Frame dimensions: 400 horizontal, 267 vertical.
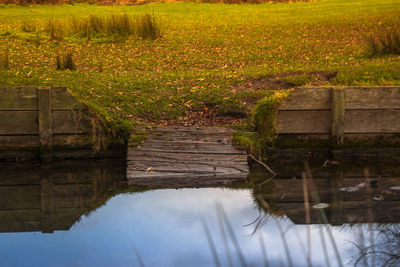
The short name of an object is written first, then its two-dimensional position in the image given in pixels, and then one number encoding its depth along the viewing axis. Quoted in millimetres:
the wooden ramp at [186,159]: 6496
